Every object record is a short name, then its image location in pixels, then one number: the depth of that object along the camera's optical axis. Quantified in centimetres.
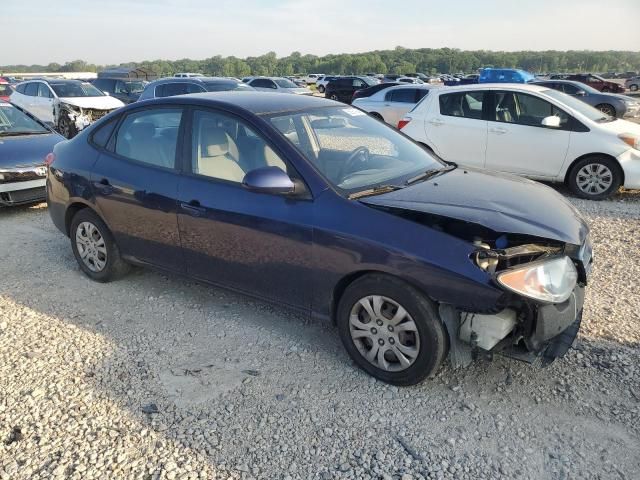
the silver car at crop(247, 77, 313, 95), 2638
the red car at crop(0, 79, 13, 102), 1675
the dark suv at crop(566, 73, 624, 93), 3051
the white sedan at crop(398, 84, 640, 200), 722
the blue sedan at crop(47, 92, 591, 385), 284
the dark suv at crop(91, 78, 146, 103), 1984
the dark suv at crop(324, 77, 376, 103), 2745
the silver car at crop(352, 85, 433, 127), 1381
